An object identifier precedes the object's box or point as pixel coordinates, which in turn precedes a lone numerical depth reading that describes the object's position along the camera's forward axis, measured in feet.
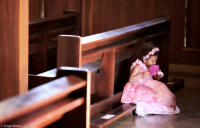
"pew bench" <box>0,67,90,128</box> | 9.37
